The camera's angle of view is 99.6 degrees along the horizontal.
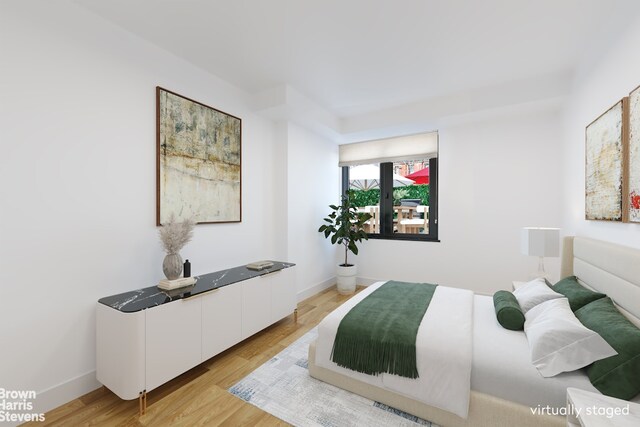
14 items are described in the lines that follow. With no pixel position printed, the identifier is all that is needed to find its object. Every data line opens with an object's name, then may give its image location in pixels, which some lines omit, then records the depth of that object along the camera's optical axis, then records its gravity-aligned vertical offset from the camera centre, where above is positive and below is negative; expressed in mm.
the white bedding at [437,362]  1546 -916
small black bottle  2359 -495
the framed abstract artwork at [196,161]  2453 +520
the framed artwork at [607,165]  1865 +374
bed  1417 -908
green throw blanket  1713 -847
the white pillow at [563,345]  1381 -703
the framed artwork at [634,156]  1696 +365
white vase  2221 -445
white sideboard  1758 -913
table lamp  2598 -279
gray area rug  1696 -1299
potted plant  4301 -298
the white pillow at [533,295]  2004 -629
